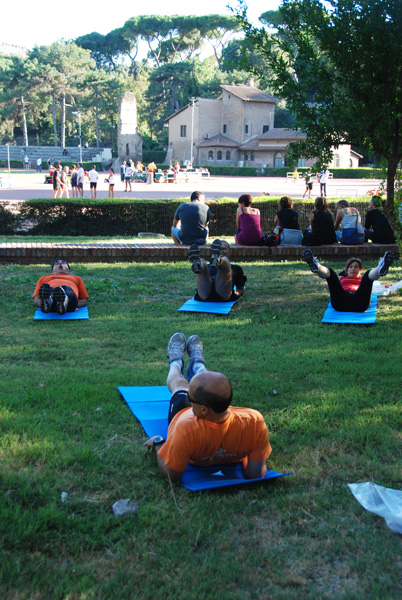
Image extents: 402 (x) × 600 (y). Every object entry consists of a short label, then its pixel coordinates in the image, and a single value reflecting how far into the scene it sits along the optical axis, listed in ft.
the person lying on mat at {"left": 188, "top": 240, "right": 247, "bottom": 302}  21.70
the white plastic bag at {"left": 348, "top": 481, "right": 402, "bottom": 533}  8.77
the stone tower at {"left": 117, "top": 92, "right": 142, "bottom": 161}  201.05
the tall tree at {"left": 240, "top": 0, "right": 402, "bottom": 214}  26.14
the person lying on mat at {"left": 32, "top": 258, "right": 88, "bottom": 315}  20.62
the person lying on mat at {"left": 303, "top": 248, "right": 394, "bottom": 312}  19.12
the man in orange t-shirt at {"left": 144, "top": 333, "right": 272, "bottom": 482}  9.42
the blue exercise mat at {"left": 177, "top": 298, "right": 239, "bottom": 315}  21.93
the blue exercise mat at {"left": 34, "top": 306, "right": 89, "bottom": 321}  20.88
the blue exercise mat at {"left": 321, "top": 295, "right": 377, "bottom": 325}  20.51
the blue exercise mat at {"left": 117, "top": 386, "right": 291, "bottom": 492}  10.02
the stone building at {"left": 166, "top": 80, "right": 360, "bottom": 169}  218.38
